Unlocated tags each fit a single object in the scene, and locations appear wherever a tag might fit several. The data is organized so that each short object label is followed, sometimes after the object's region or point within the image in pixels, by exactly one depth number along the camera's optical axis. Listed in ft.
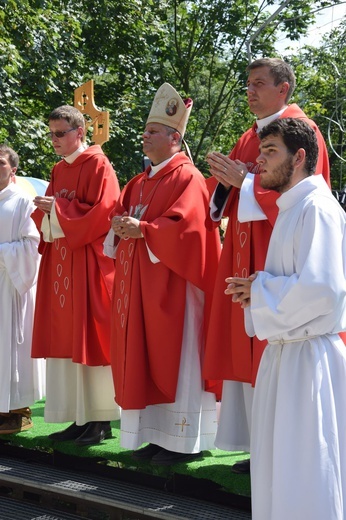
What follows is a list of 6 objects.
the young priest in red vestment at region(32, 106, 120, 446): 19.69
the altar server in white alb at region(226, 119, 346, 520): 11.72
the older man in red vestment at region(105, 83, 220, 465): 17.48
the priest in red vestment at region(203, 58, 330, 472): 16.22
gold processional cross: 22.27
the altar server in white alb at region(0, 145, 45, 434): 21.38
